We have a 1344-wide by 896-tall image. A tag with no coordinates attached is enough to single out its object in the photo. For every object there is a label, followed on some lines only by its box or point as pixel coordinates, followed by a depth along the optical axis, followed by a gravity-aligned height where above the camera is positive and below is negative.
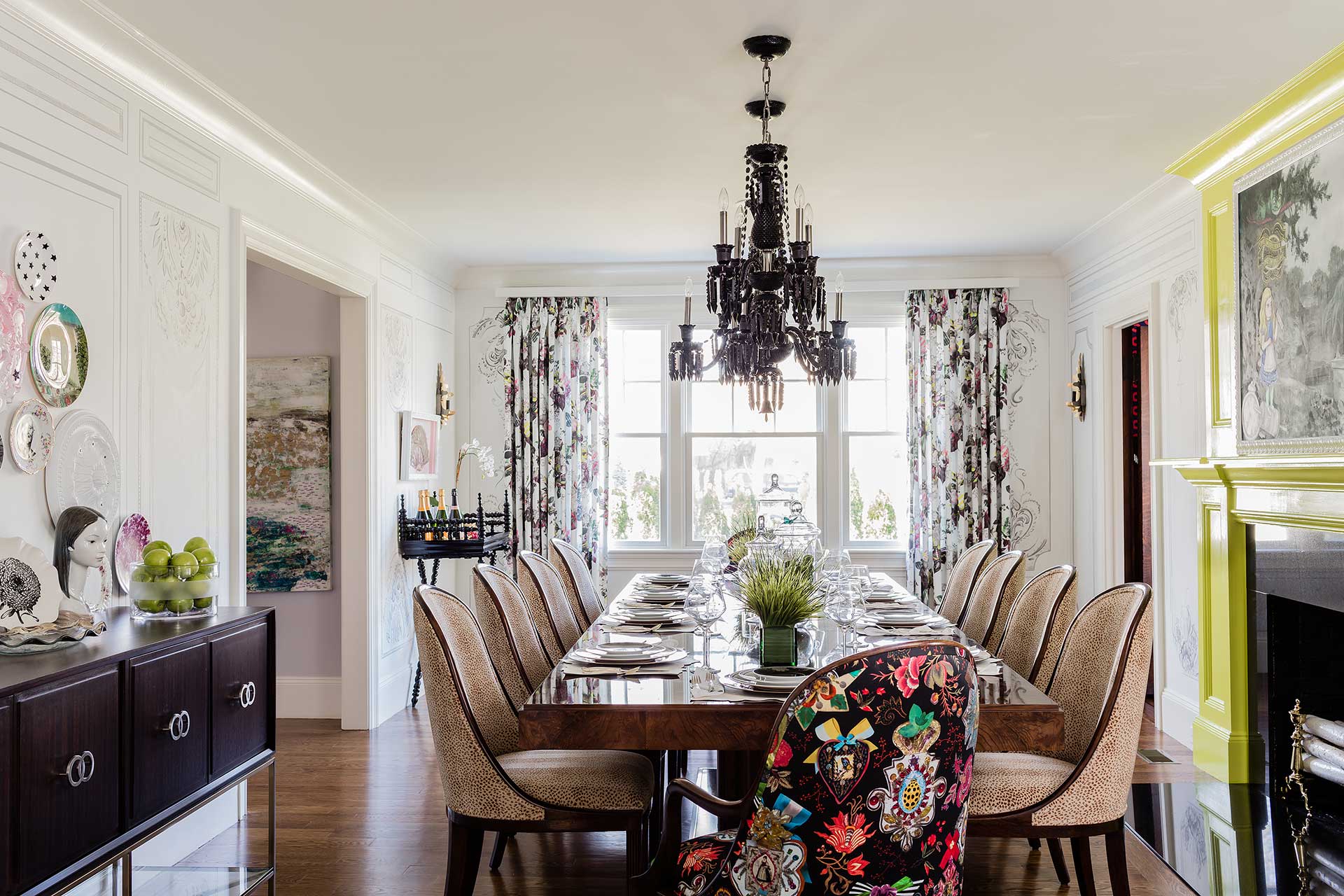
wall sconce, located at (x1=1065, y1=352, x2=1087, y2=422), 6.04 +0.43
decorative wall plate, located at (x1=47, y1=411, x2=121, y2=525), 2.81 +0.03
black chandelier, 3.11 +0.56
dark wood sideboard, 1.96 -0.61
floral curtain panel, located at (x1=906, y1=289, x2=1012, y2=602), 6.36 +0.20
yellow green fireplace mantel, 3.61 -0.08
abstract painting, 5.43 +0.00
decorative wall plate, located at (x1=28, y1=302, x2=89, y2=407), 2.74 +0.34
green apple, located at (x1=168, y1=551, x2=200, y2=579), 2.80 -0.25
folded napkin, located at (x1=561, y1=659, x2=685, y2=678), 2.59 -0.53
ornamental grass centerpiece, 2.60 -0.34
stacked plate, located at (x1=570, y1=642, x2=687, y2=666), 2.71 -0.51
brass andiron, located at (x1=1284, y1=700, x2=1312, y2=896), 3.45 -1.12
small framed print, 5.69 +0.16
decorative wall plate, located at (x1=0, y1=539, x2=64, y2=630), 2.24 -0.26
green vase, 2.63 -0.47
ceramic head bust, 2.76 -0.20
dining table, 2.22 -0.56
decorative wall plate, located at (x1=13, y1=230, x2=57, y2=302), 2.66 +0.57
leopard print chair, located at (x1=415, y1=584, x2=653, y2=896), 2.50 -0.81
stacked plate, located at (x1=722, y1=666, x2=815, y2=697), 2.37 -0.52
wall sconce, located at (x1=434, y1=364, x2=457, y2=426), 6.27 +0.46
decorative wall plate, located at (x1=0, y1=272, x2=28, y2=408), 2.59 +0.36
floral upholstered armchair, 1.75 -0.55
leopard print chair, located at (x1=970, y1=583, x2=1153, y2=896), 2.49 -0.81
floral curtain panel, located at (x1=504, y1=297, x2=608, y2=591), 6.54 +0.33
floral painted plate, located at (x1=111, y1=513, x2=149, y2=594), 3.06 -0.22
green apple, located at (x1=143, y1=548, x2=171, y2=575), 2.76 -0.24
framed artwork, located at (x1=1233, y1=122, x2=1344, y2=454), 3.28 +0.59
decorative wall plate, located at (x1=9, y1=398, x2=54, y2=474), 2.64 +0.11
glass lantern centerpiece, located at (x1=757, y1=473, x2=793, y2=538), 6.44 -0.22
